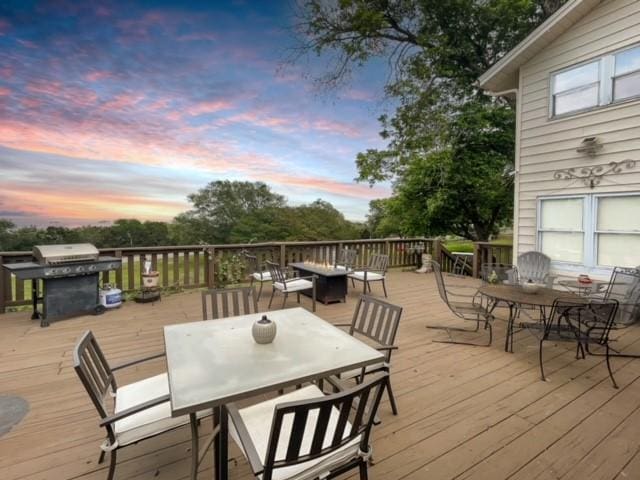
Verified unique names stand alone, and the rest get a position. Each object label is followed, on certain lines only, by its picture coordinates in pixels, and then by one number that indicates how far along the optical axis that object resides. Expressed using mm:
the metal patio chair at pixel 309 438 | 1032
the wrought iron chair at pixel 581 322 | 2701
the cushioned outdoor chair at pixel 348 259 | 6397
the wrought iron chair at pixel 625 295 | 3197
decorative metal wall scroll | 4434
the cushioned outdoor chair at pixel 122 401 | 1361
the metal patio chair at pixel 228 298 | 2691
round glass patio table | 3169
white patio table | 1341
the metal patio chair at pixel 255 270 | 5559
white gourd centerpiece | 1846
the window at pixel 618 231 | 4379
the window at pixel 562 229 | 4977
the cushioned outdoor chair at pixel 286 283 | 4742
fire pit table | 5199
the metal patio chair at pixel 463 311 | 3623
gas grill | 3982
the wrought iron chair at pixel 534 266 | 5293
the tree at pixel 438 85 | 8898
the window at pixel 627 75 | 4340
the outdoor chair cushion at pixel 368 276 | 5736
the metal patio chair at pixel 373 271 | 5754
